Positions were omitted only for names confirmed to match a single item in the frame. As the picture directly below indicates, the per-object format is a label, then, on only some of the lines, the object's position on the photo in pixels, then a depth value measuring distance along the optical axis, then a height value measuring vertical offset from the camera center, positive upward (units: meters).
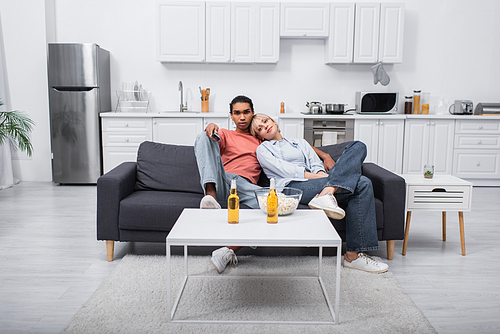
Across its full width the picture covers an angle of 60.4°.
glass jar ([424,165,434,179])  2.81 -0.41
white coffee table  1.73 -0.52
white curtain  4.79 -0.63
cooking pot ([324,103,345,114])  4.84 +0.00
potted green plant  4.20 -0.21
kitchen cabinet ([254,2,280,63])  4.83 +0.84
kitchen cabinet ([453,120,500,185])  4.85 -0.45
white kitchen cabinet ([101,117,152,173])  4.81 -0.33
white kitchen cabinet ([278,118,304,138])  4.78 -0.23
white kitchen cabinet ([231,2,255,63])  4.82 +0.84
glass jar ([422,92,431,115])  5.28 +0.13
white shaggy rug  1.82 -0.92
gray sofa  2.51 -0.60
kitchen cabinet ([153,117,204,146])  4.80 -0.25
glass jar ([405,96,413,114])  5.11 +0.03
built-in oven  4.77 -0.24
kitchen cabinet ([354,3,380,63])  4.82 +0.86
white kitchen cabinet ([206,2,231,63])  4.82 +0.84
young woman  2.40 -0.48
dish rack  5.12 +0.05
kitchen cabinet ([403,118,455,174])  4.85 -0.39
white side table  2.66 -0.53
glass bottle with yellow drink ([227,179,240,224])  1.94 -0.45
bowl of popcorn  2.06 -0.45
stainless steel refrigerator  4.70 -0.04
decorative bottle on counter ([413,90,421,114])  5.12 +0.07
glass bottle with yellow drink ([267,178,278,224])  1.94 -0.45
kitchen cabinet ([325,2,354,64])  4.82 +0.84
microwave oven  4.89 +0.06
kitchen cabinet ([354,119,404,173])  4.79 -0.34
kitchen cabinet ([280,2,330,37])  4.84 +0.99
